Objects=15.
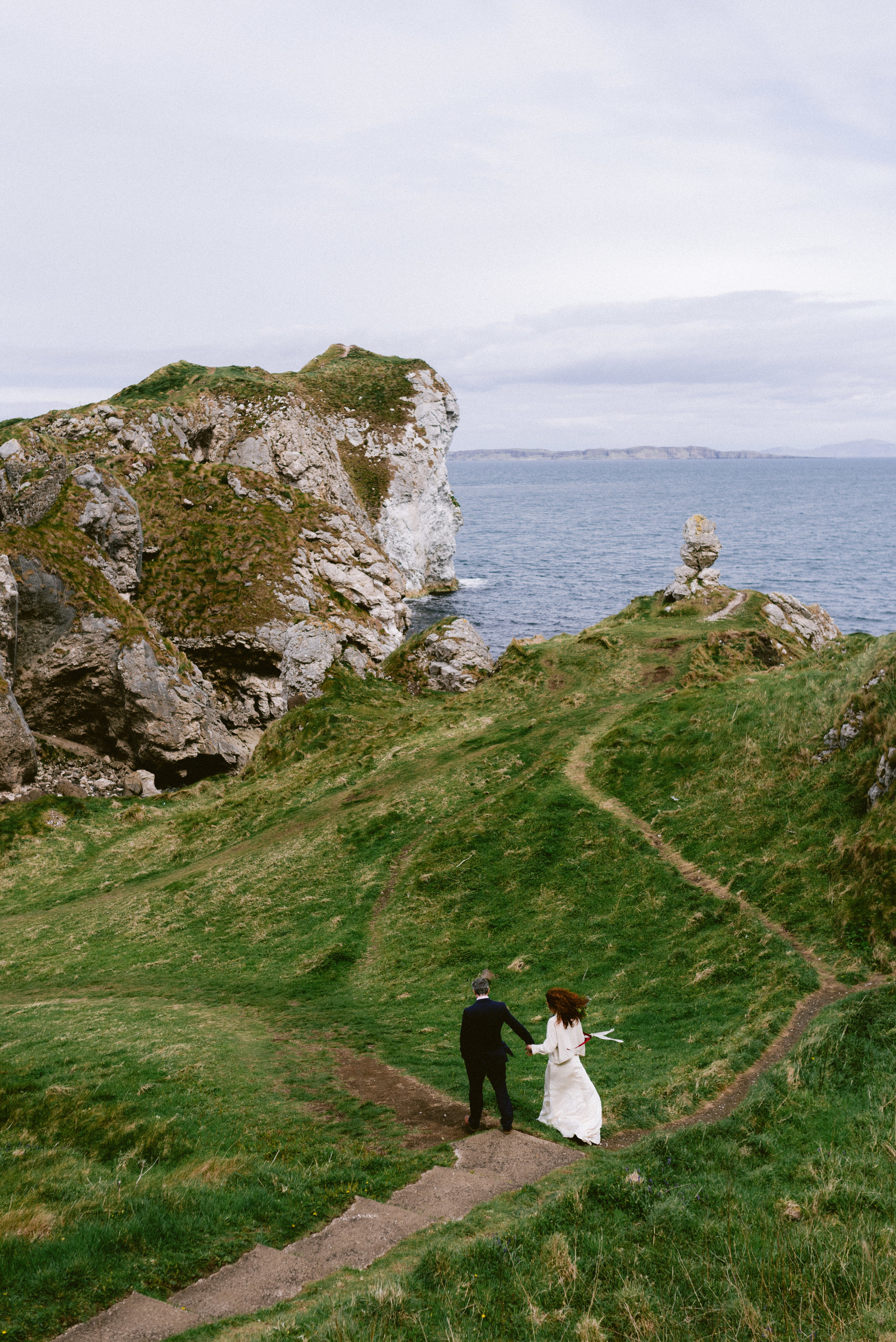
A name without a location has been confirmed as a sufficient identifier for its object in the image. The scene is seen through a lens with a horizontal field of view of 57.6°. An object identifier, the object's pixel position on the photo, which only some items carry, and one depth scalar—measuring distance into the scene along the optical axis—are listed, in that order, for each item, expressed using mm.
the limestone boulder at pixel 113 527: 67375
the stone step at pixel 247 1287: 9266
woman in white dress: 14242
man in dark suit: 14469
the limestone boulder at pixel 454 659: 58812
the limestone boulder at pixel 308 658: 63938
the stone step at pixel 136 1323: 8539
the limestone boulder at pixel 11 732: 51844
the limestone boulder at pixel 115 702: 57438
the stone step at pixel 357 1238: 10250
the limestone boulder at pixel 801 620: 53250
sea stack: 58375
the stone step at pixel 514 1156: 12703
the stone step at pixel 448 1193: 11562
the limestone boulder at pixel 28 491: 63844
